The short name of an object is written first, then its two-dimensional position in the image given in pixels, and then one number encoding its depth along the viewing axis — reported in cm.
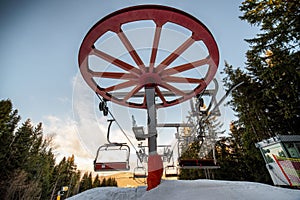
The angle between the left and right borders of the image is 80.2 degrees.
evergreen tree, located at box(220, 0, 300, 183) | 713
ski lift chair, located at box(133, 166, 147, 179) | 581
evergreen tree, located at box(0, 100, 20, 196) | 1812
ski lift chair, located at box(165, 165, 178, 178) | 677
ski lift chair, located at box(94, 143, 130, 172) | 385
